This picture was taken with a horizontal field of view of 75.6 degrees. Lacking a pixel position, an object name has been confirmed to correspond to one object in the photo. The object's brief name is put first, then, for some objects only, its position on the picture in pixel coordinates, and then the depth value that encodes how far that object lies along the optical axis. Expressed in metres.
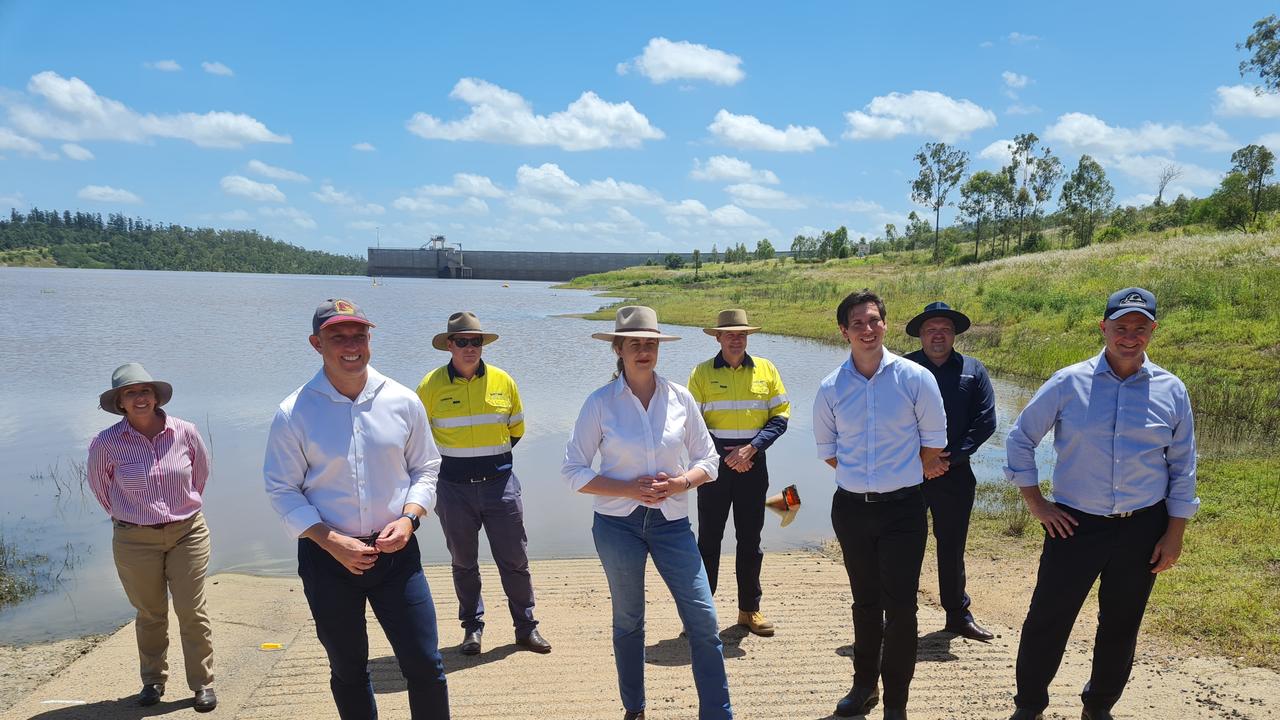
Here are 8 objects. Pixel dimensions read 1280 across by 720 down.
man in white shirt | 3.36
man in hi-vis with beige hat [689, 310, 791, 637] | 5.65
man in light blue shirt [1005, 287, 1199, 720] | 3.87
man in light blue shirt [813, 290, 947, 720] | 4.13
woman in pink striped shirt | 4.54
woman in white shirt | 3.91
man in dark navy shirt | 5.43
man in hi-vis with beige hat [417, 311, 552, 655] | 5.46
